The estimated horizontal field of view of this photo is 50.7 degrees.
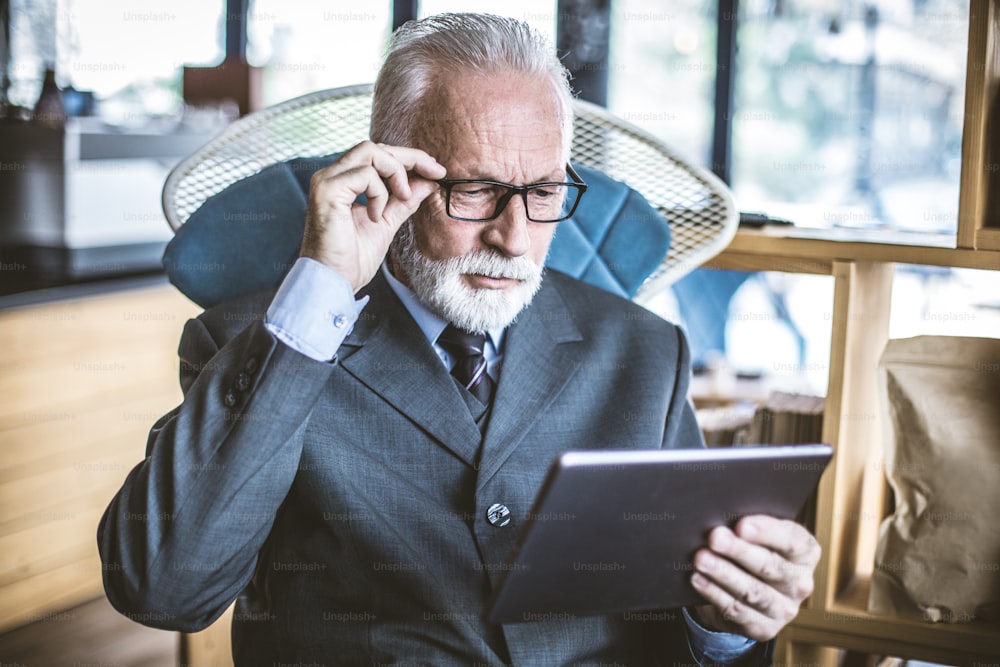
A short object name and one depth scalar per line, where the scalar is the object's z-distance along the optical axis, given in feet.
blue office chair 5.38
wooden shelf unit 5.33
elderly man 4.15
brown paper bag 5.47
